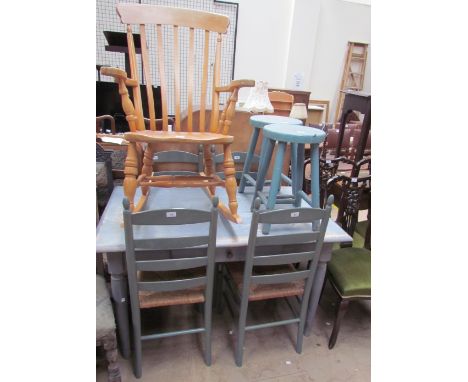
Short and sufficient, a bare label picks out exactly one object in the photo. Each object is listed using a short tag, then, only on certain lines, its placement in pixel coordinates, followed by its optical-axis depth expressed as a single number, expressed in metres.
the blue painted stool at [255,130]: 1.50
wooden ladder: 4.87
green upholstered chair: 1.51
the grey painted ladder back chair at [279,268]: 1.24
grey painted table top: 1.23
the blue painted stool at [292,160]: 1.23
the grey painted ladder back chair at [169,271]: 1.10
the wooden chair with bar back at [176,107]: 1.33
